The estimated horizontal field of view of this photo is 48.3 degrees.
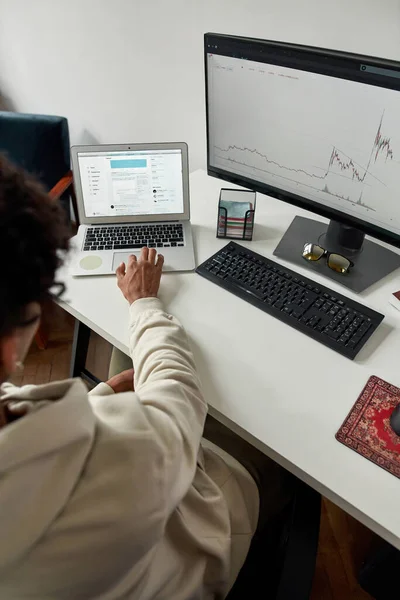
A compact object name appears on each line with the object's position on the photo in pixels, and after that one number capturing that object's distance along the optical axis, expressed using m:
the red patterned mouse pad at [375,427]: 0.75
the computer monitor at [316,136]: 0.87
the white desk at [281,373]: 0.73
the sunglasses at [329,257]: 1.07
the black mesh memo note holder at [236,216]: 1.15
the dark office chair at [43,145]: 1.66
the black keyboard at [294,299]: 0.93
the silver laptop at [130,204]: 1.12
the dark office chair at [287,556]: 0.65
